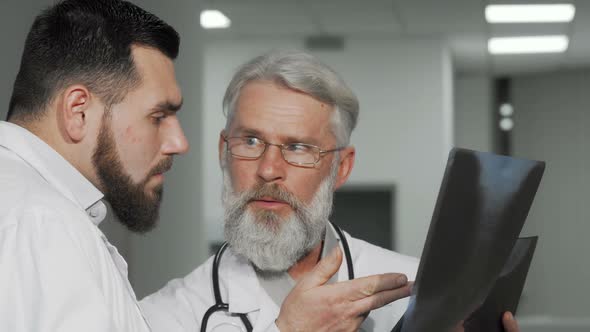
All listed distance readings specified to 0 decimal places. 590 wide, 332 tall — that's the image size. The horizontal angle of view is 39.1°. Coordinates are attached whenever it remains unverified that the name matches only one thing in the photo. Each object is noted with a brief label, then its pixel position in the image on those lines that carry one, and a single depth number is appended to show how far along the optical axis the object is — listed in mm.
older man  1650
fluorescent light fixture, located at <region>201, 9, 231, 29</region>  5922
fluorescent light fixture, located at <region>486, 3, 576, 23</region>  5715
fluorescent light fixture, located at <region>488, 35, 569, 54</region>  6715
